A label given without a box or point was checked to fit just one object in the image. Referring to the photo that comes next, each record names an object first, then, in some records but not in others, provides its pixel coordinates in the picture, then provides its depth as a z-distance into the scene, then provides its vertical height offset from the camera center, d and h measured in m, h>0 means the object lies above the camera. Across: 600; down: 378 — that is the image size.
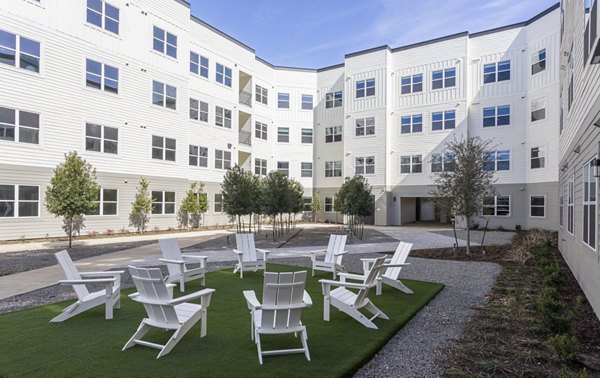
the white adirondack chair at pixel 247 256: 9.53 -1.70
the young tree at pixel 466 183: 13.01 +0.33
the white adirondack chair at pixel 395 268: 7.62 -1.65
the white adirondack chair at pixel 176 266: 8.01 -1.69
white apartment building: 17.44 +5.22
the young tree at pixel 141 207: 21.55 -1.03
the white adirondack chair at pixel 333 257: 9.41 -1.70
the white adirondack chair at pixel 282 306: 4.42 -1.35
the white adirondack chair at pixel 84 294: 5.73 -1.67
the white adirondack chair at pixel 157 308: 4.55 -1.45
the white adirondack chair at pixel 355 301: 5.53 -1.67
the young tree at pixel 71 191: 14.48 -0.10
